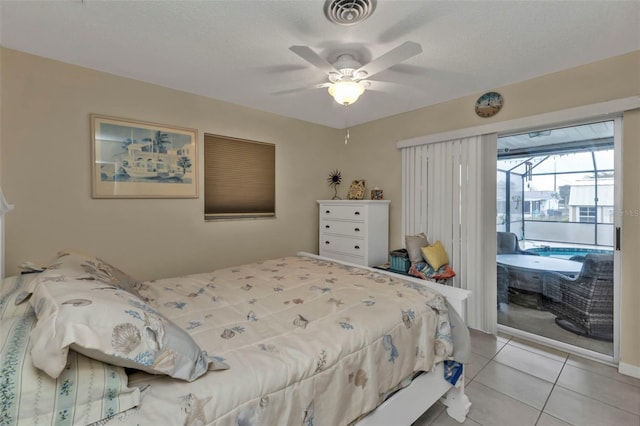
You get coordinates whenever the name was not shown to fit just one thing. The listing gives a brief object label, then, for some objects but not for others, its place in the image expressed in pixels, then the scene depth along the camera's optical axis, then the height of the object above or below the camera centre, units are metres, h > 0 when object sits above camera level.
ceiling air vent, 1.57 +1.13
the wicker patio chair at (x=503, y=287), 3.02 -0.81
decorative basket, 3.18 -0.57
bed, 0.77 -0.55
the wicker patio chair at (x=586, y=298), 2.41 -0.80
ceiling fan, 1.78 +0.96
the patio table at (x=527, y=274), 2.84 -0.65
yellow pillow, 3.00 -0.48
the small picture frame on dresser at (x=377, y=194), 3.87 +0.23
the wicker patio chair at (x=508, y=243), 2.99 -0.34
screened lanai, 2.43 +0.24
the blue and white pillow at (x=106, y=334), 0.75 -0.36
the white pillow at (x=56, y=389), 0.70 -0.48
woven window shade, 3.14 +0.39
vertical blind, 2.93 +0.02
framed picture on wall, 2.48 +0.48
